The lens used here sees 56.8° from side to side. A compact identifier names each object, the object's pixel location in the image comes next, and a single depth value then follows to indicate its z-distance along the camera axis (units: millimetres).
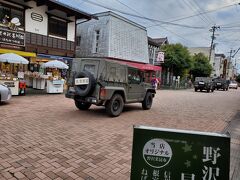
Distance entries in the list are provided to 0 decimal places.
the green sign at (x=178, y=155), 2170
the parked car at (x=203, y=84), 26422
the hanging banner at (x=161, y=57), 28469
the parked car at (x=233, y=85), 44381
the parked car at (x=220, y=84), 33781
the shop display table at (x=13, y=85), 11678
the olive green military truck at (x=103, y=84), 7652
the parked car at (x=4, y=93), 9189
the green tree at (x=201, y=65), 38906
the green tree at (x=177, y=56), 30094
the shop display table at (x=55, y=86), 14203
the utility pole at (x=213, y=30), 39872
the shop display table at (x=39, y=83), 15630
